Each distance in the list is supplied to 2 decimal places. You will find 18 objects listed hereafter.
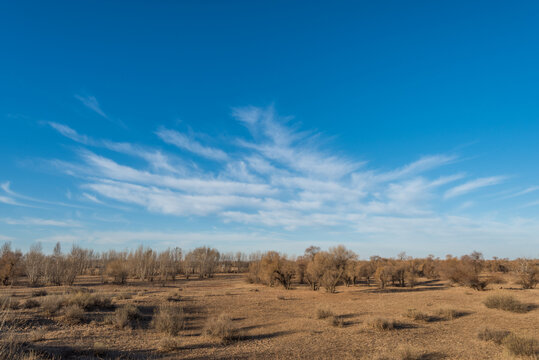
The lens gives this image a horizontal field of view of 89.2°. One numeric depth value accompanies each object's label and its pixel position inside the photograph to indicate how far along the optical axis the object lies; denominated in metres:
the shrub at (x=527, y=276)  32.28
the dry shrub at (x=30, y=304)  16.67
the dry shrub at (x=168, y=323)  13.74
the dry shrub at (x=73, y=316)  14.22
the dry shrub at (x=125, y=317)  14.14
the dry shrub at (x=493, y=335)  11.79
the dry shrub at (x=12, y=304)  16.13
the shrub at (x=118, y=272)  49.67
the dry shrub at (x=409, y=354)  9.75
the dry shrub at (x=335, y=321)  15.33
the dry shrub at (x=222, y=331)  12.61
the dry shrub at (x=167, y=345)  10.80
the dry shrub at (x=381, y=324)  14.35
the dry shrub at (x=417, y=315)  16.27
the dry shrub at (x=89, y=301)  17.12
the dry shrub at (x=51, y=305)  15.34
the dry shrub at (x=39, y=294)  23.90
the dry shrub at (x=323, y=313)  17.30
